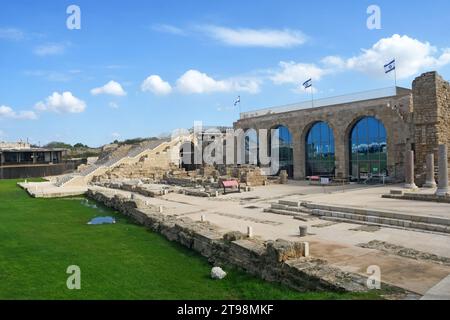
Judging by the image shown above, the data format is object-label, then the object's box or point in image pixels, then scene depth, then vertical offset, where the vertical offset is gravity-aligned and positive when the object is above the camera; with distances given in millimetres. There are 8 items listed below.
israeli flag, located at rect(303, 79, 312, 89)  39225 +8526
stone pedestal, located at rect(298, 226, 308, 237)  11594 -2159
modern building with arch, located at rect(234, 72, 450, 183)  24922 +2615
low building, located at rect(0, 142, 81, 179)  50500 +670
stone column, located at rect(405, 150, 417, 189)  21266 -524
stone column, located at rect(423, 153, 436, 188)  21053 -904
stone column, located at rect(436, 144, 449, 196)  16938 -542
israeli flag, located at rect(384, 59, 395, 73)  31219 +8221
